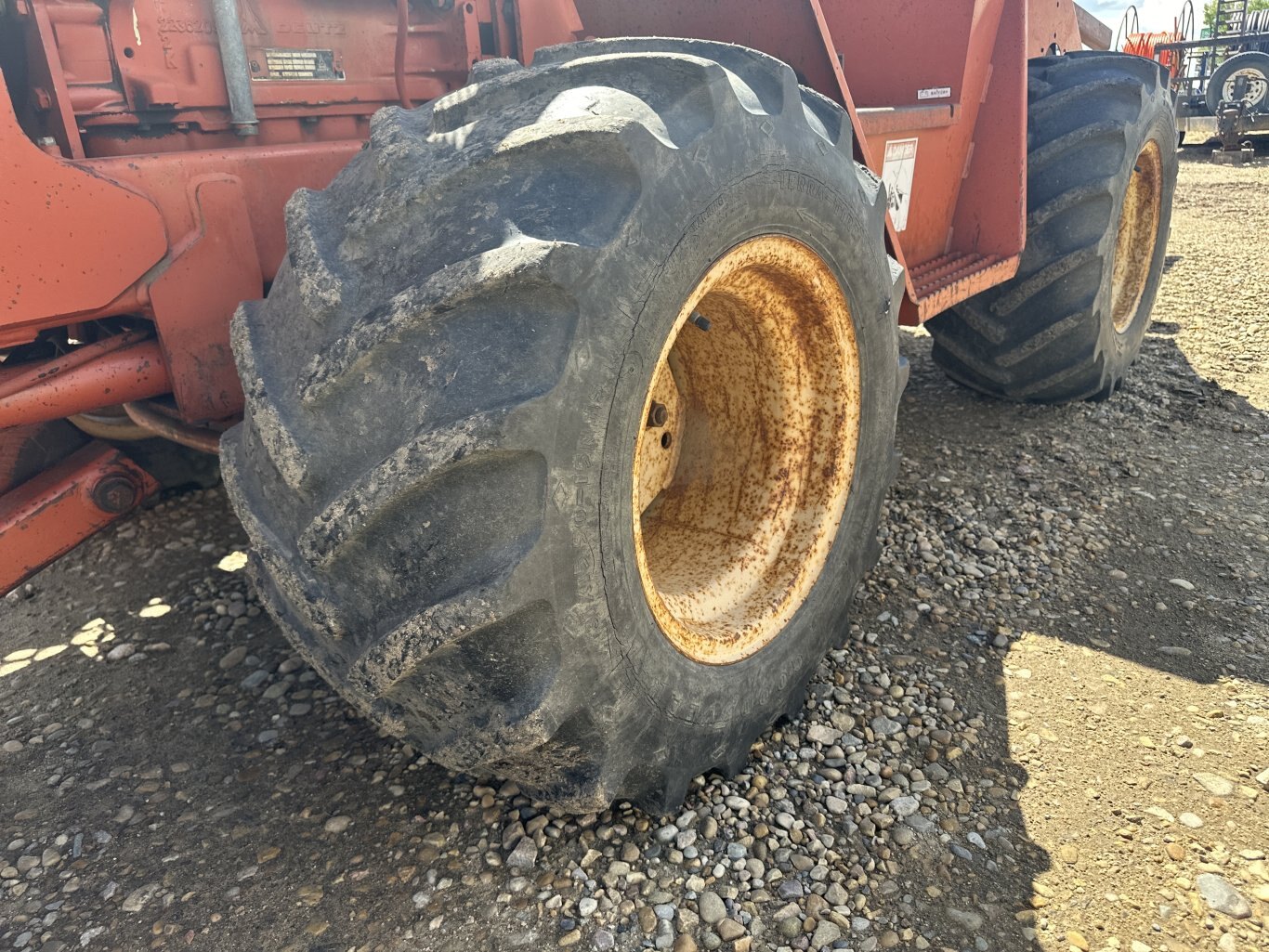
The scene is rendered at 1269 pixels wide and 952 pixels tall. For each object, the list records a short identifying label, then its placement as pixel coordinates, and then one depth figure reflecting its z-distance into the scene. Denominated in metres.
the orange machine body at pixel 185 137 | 1.69
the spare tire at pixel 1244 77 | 13.01
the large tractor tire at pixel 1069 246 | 3.81
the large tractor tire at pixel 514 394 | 1.49
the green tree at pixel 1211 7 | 22.56
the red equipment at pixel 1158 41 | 13.58
